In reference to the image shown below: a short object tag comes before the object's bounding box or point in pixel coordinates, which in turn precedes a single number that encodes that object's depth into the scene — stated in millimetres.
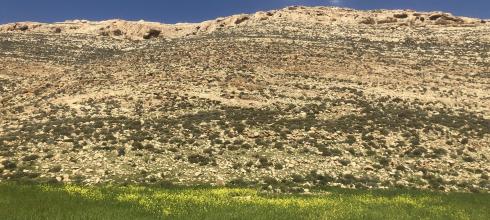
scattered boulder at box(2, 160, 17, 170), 26328
